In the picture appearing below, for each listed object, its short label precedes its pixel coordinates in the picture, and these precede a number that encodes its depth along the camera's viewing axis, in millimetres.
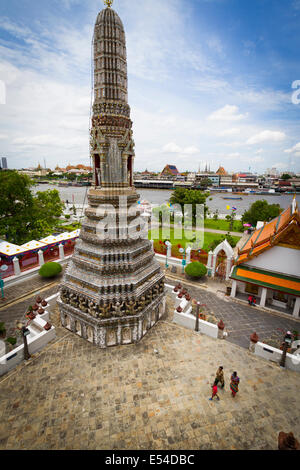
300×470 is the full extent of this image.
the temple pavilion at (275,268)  14562
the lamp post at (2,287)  16180
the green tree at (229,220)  37722
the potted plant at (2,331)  12281
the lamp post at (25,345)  9750
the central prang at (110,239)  11320
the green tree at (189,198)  40375
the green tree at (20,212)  22703
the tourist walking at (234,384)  8775
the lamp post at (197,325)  12650
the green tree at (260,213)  35844
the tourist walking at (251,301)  15859
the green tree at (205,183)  133475
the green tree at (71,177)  154350
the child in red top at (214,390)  8812
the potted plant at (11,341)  11312
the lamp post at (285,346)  9609
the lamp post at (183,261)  21075
